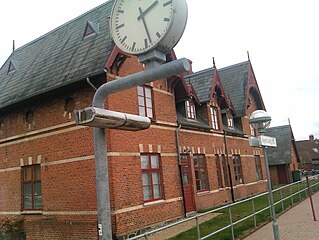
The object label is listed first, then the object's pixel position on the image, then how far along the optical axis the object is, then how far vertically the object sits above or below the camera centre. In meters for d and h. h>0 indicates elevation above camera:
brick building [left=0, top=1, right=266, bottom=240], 12.45 +2.06
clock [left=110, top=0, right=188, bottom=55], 3.02 +1.53
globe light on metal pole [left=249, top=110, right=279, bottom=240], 7.41 +0.94
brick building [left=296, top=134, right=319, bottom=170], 62.63 +4.75
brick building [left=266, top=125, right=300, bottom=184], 36.50 +2.15
